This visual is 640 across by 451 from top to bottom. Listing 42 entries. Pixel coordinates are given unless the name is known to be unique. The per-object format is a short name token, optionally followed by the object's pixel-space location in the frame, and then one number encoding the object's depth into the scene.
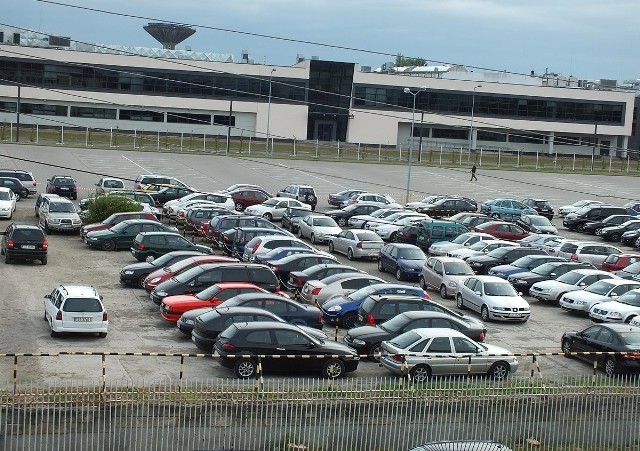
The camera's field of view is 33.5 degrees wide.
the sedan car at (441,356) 22.09
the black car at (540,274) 35.31
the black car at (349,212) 51.88
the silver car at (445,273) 33.44
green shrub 43.97
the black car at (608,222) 53.81
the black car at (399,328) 24.06
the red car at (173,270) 30.41
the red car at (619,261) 39.38
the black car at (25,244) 35.03
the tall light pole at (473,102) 114.39
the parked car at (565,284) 33.78
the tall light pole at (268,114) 91.15
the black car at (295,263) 33.41
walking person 79.81
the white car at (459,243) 41.69
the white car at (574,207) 60.03
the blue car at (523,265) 36.38
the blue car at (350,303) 28.02
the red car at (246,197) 54.78
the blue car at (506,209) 56.06
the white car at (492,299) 30.09
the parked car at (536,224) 51.03
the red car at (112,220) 41.03
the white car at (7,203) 46.42
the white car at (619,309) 29.62
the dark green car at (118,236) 39.75
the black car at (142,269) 32.09
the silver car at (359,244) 40.75
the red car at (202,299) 26.58
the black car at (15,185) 53.69
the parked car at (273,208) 51.31
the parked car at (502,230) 46.41
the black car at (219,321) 23.11
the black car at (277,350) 21.36
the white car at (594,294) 31.73
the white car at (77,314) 24.62
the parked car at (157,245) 36.12
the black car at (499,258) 38.22
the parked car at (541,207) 61.13
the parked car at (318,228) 44.38
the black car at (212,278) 28.48
